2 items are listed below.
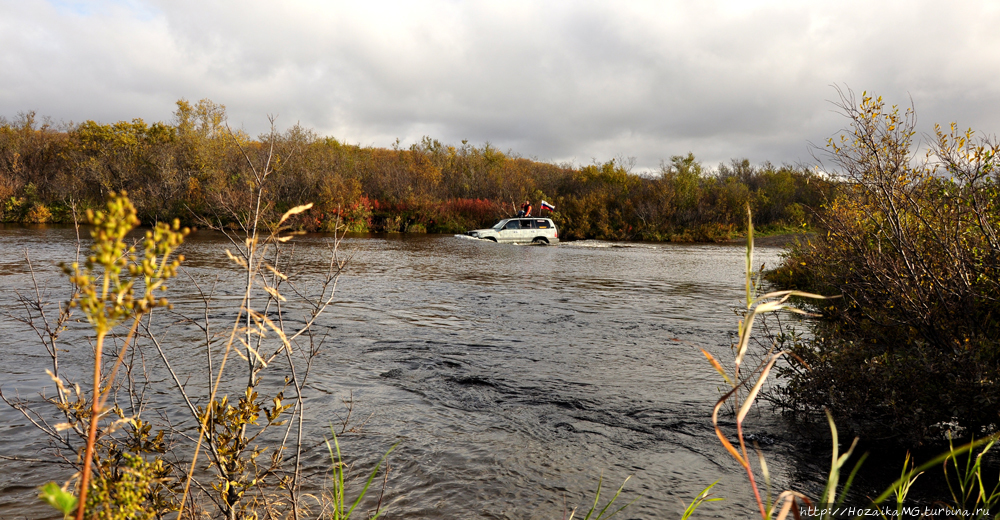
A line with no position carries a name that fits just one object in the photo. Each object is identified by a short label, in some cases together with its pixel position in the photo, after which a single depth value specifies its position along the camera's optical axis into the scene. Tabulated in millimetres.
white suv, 28562
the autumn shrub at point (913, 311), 3869
